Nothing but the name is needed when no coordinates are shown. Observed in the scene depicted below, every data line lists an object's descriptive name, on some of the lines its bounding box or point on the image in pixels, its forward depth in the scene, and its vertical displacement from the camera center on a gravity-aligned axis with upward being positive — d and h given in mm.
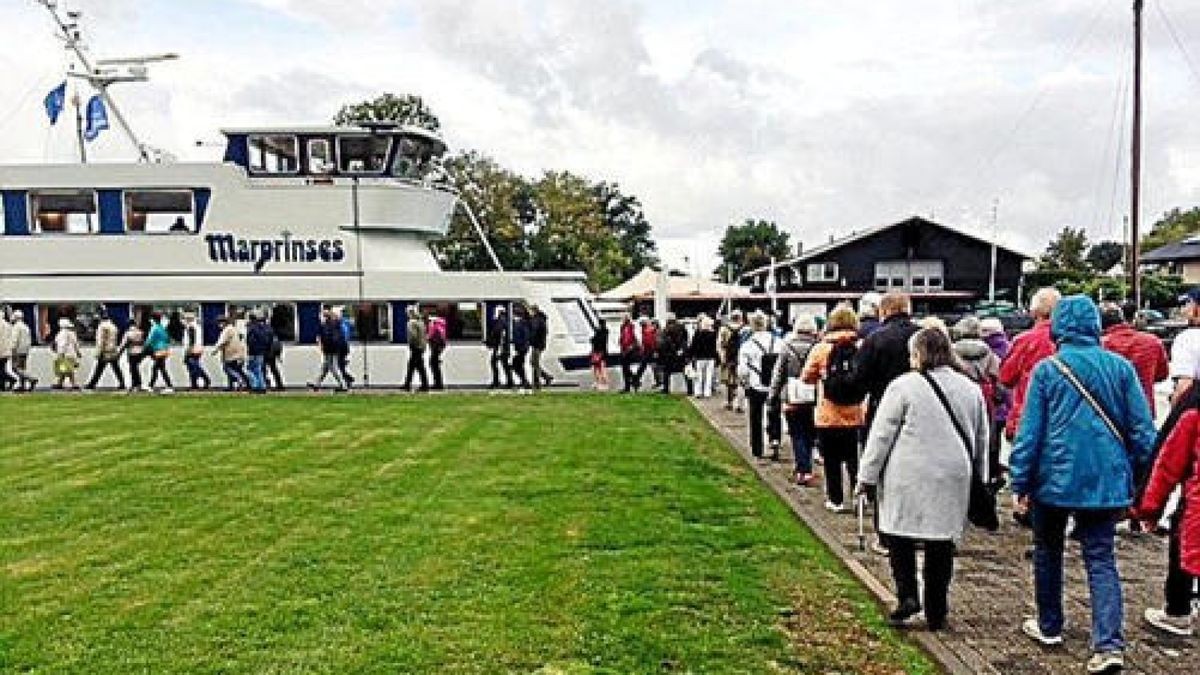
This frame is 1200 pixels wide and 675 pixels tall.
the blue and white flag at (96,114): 27844 +4649
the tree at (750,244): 104125 +4630
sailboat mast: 29062 +3295
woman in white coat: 6203 -932
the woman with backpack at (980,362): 9711 -619
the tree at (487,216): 59625 +4393
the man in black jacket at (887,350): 8227 -420
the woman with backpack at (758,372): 13727 -921
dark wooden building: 62250 +1509
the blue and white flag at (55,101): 27203 +4868
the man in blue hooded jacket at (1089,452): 5695 -821
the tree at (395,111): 63000 +10467
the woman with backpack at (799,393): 11375 -988
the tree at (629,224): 95069 +6197
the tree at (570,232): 64312 +3690
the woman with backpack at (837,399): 9797 -914
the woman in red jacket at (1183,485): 5734 -1015
